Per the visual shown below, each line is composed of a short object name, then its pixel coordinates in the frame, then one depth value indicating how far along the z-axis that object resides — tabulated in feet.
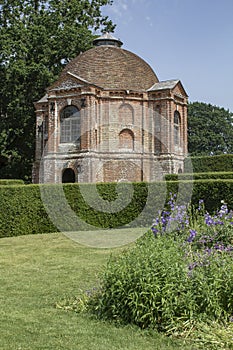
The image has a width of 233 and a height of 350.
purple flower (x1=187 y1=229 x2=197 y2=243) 23.57
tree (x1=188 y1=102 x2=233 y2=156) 196.34
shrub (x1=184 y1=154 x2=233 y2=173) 81.10
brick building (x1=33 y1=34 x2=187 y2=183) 90.63
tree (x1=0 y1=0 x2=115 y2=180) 108.88
